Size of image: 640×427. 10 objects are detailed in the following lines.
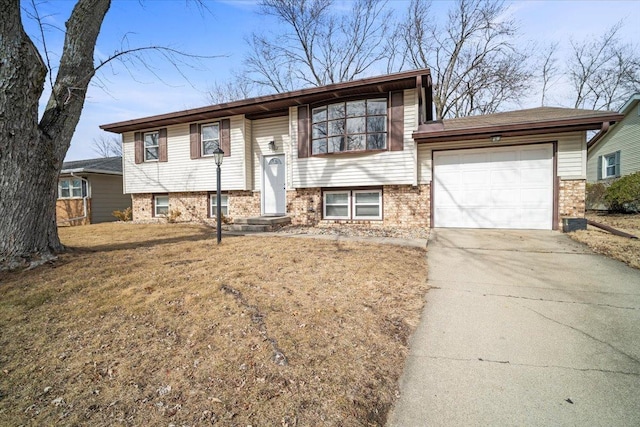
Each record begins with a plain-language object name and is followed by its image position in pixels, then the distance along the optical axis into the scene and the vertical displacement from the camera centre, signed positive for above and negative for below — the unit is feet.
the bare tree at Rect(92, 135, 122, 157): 126.72 +26.86
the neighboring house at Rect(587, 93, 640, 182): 43.42 +8.66
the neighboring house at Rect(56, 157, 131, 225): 46.44 +2.11
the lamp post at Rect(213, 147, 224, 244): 21.93 +3.26
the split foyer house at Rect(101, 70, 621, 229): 25.61 +4.65
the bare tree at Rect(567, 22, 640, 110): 66.39 +31.16
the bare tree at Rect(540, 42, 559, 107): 66.74 +31.30
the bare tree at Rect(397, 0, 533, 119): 58.59 +28.78
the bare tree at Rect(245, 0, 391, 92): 64.90 +38.14
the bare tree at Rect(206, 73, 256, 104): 77.48 +31.67
